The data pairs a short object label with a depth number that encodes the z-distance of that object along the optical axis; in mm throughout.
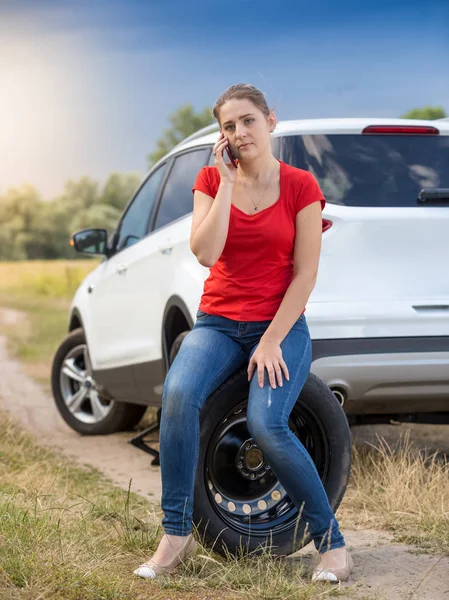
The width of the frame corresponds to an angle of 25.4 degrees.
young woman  3646
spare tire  3920
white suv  4688
